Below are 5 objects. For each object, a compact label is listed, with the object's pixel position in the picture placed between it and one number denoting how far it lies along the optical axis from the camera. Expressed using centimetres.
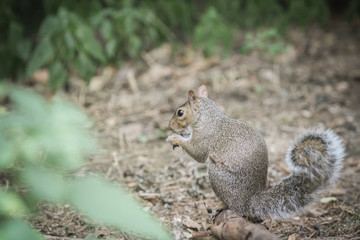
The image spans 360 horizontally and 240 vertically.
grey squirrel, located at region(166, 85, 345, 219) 411
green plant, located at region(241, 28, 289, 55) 864
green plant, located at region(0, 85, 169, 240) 124
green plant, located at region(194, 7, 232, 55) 993
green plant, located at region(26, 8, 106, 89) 843
